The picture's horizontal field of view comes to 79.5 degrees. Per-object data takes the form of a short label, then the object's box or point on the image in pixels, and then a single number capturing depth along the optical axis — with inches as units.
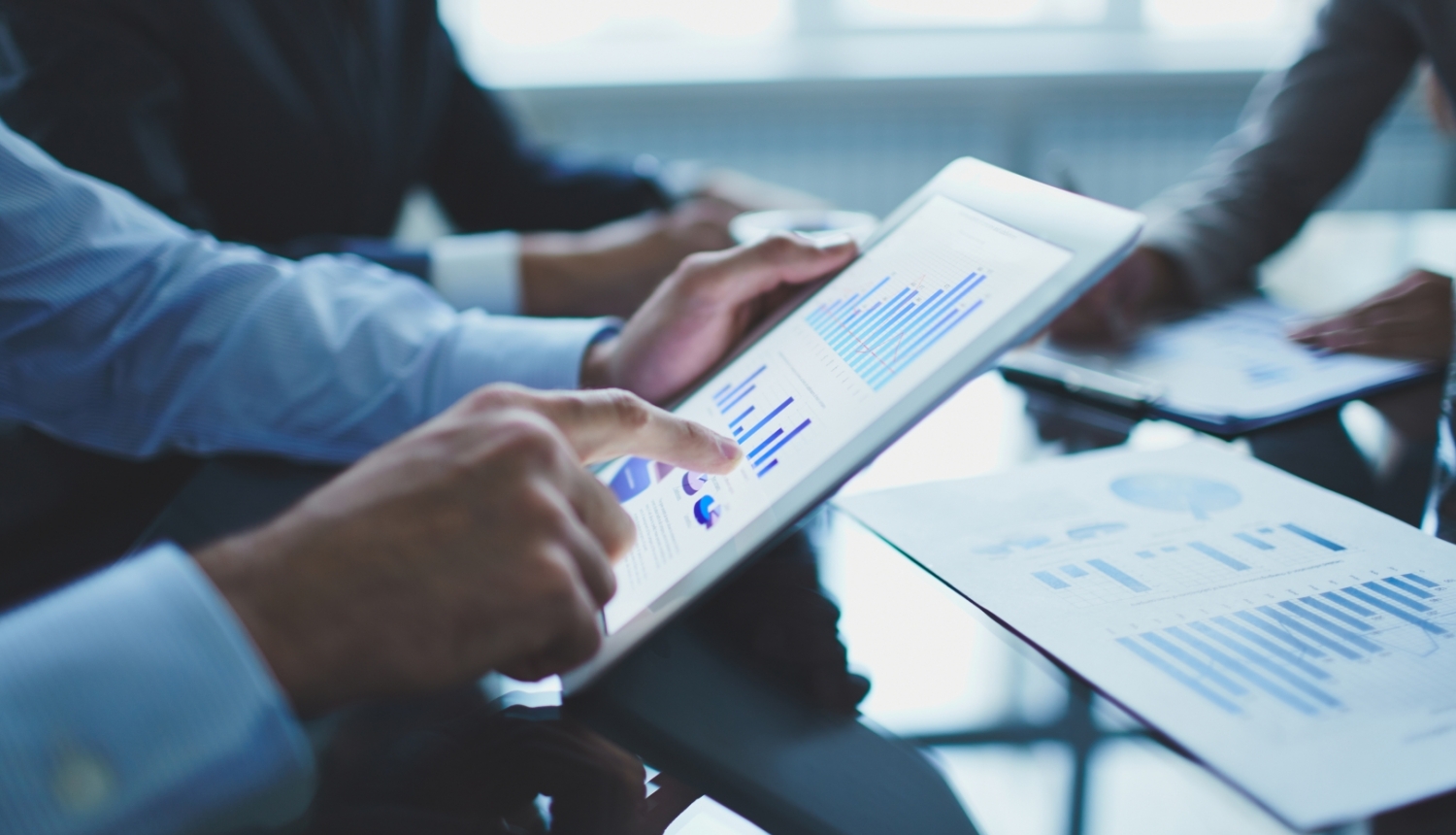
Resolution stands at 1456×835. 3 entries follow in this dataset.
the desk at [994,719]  10.2
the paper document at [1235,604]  10.5
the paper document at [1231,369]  23.0
